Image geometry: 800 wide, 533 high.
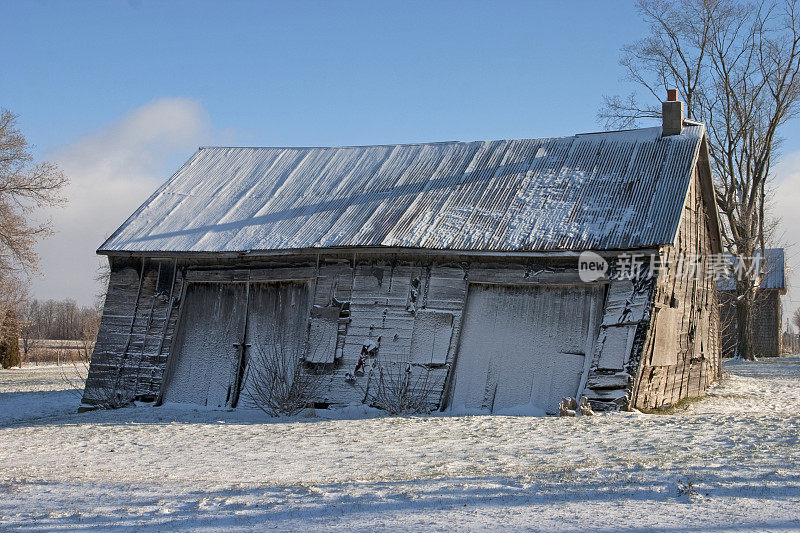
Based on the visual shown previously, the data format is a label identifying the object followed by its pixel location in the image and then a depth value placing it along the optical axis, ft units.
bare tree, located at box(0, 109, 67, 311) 91.30
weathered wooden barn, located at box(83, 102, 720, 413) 40.06
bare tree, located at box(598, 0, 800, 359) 92.07
